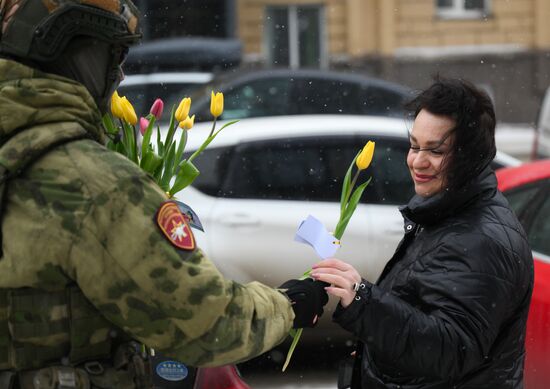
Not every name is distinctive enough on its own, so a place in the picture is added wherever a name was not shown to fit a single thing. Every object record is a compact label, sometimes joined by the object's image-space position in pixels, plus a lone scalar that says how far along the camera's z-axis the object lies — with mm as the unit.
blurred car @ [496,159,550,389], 7462
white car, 10482
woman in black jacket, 4323
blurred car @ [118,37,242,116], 29557
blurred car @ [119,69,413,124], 20206
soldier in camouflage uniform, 3738
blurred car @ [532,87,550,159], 17439
